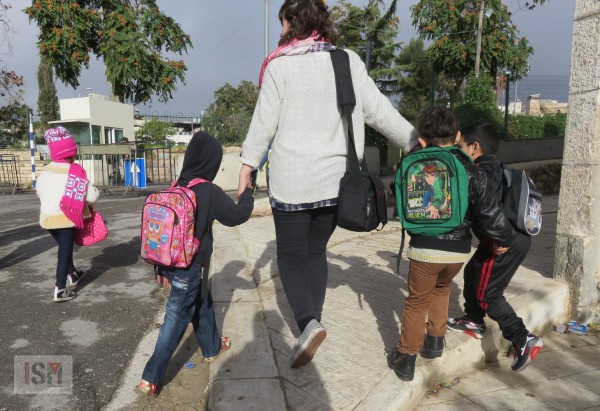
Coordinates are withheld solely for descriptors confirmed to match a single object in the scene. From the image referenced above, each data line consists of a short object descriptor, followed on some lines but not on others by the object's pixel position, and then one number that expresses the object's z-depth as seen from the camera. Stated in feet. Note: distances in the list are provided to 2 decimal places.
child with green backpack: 7.51
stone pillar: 10.85
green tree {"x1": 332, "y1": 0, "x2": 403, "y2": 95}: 101.91
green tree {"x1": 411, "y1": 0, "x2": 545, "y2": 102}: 67.46
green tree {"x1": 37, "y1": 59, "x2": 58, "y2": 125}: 154.10
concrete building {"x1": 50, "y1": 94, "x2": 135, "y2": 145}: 88.12
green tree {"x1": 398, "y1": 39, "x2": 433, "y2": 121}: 103.09
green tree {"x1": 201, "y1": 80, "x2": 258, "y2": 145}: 135.33
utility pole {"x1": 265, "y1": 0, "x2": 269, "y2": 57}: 61.95
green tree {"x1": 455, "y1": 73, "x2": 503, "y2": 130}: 53.11
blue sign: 42.98
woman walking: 7.89
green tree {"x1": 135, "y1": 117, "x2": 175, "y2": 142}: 139.95
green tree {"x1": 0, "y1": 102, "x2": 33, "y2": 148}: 109.19
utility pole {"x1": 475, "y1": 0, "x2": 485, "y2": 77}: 61.67
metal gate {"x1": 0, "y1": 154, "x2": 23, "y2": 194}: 52.21
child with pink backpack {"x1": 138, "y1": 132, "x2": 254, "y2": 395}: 7.83
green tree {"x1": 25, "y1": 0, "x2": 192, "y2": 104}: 61.52
